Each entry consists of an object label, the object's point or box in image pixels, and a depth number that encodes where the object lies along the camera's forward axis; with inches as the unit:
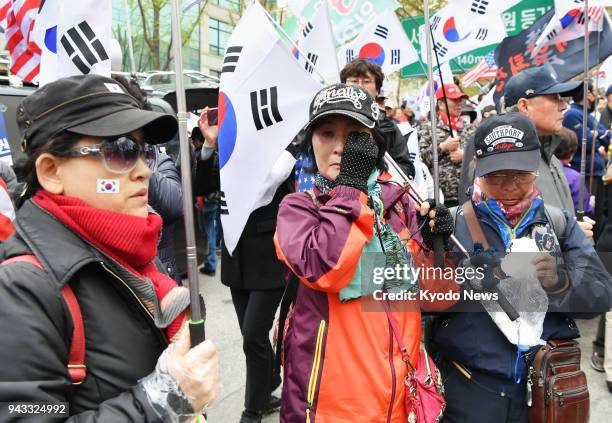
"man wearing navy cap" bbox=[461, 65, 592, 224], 120.4
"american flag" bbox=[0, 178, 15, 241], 94.9
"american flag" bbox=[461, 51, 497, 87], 458.6
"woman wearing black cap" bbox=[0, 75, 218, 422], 43.8
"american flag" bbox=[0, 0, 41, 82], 166.6
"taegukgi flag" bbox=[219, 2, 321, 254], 103.0
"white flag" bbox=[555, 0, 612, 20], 198.2
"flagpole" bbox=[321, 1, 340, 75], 122.9
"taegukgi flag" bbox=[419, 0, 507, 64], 229.8
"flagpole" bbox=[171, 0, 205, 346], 53.4
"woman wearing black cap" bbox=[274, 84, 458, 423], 70.9
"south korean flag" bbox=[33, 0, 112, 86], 112.6
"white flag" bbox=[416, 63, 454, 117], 309.2
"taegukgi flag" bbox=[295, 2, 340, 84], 127.7
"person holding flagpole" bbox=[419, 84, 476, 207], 191.2
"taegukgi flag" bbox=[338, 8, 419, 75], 219.8
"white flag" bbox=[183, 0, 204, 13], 120.3
